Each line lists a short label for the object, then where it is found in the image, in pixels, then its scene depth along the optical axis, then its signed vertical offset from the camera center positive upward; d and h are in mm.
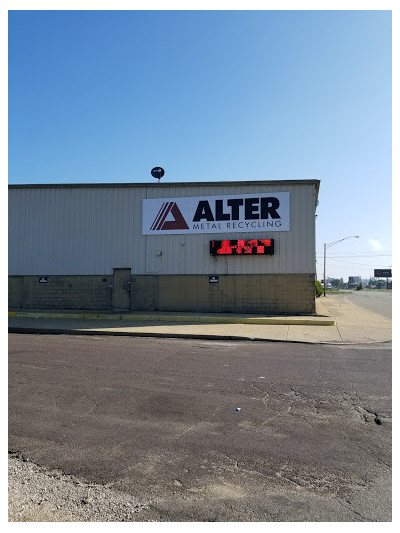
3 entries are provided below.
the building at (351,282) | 180750 -4098
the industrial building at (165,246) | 19969 +1361
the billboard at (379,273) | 132625 +25
